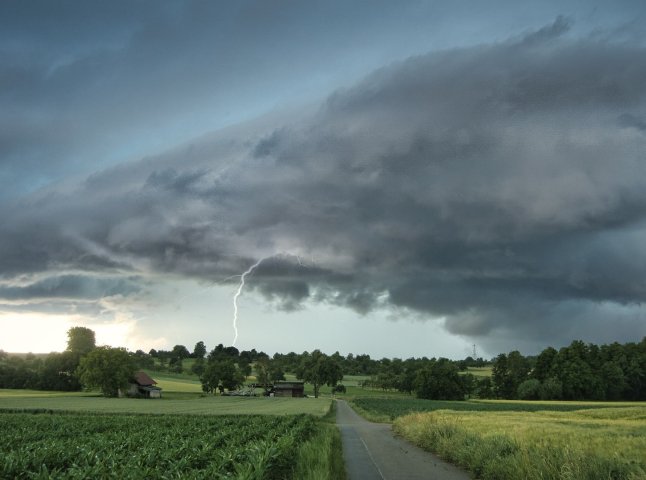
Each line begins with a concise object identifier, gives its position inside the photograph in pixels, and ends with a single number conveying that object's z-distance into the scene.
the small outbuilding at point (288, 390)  164.25
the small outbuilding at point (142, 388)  126.72
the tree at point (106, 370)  116.88
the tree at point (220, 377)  155.12
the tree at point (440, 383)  151.00
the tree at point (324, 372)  183.00
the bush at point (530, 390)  133.12
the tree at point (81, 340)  147.12
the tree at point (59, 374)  134.88
